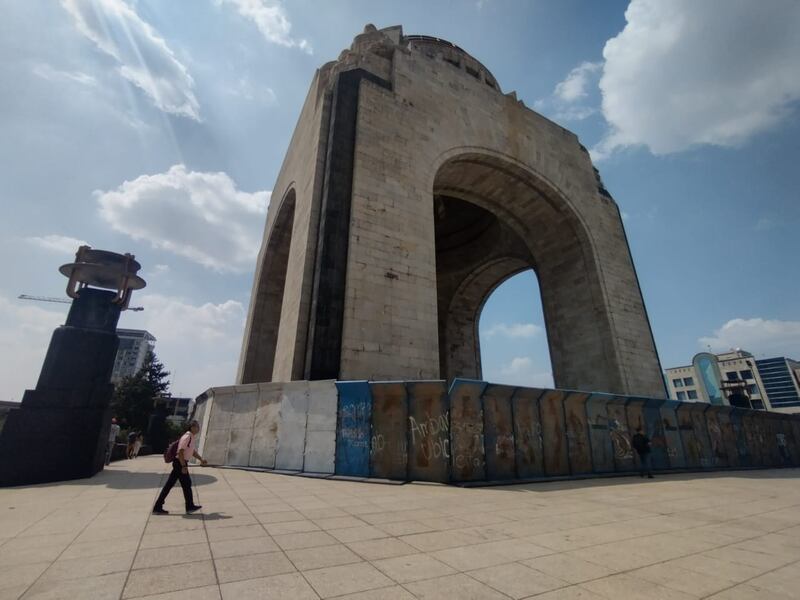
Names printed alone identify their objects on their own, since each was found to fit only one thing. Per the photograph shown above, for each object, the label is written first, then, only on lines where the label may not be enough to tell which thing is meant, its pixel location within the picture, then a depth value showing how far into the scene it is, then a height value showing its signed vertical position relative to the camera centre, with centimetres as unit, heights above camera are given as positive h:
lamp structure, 802 +89
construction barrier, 809 +2
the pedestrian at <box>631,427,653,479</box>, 1019 -43
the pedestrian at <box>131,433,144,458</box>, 1782 -80
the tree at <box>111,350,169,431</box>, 3578 +334
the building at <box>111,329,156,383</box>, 10975 +2420
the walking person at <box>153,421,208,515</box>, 494 -55
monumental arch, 1145 +913
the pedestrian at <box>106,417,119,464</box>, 1279 -29
